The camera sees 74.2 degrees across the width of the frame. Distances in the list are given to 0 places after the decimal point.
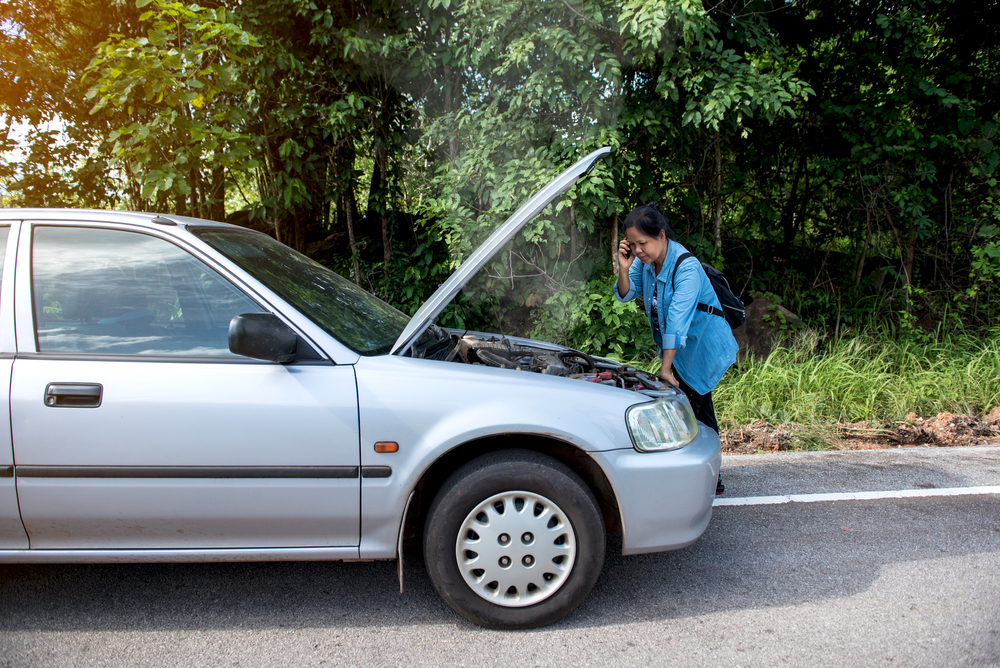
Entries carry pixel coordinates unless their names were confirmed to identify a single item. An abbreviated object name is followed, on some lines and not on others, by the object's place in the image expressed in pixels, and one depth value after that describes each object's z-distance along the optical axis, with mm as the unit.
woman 3477
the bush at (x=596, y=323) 6766
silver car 2436
